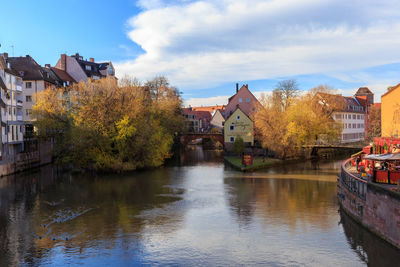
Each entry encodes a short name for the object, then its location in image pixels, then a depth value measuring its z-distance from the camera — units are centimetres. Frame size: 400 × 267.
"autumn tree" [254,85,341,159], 5969
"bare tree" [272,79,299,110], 7742
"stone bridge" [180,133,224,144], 7906
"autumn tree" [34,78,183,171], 4697
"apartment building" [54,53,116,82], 8162
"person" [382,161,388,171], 2560
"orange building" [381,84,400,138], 3903
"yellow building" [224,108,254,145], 7500
